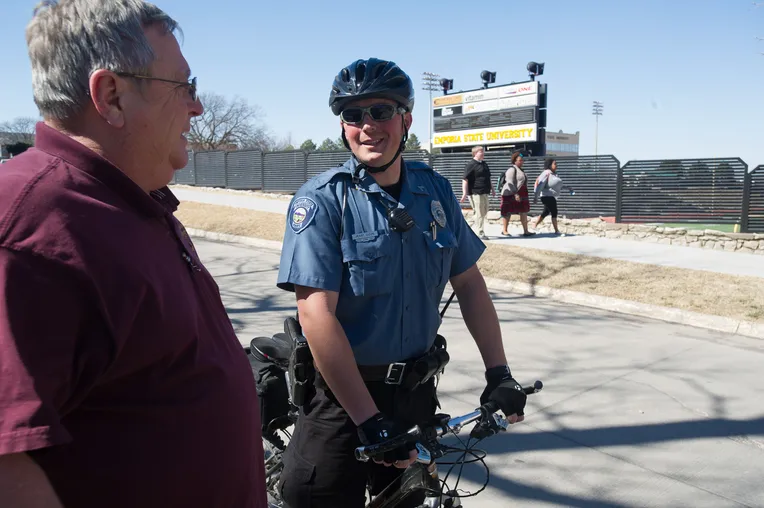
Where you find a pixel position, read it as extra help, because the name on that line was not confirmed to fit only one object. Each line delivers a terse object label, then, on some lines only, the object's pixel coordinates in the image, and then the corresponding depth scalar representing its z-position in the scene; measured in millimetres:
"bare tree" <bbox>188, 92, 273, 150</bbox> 54719
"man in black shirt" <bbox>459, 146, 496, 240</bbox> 13039
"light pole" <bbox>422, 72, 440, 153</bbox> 65712
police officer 2031
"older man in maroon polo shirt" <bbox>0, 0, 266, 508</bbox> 976
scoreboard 27094
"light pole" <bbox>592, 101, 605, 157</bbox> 90212
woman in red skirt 13062
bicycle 1871
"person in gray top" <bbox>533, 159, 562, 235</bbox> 13672
